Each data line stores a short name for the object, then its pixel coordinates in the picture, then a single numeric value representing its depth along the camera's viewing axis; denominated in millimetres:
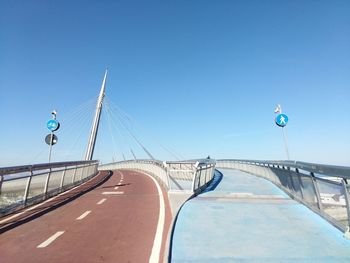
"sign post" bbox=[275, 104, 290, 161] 18266
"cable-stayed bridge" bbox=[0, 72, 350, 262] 6121
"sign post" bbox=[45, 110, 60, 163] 18478
